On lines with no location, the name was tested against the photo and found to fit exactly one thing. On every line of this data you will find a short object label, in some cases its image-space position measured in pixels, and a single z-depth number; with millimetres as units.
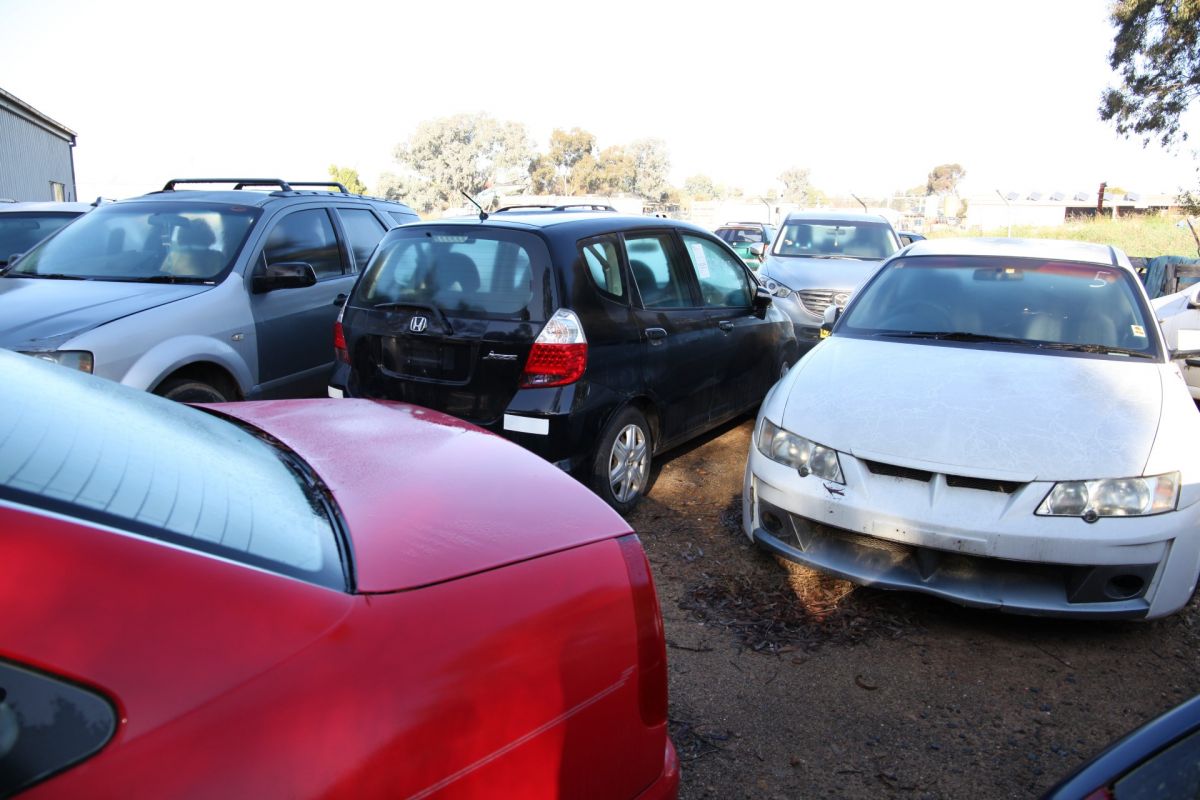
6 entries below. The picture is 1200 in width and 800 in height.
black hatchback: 4547
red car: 1133
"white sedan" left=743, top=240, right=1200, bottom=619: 3455
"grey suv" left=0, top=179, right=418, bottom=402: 4809
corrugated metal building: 26719
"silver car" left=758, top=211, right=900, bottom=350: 9852
